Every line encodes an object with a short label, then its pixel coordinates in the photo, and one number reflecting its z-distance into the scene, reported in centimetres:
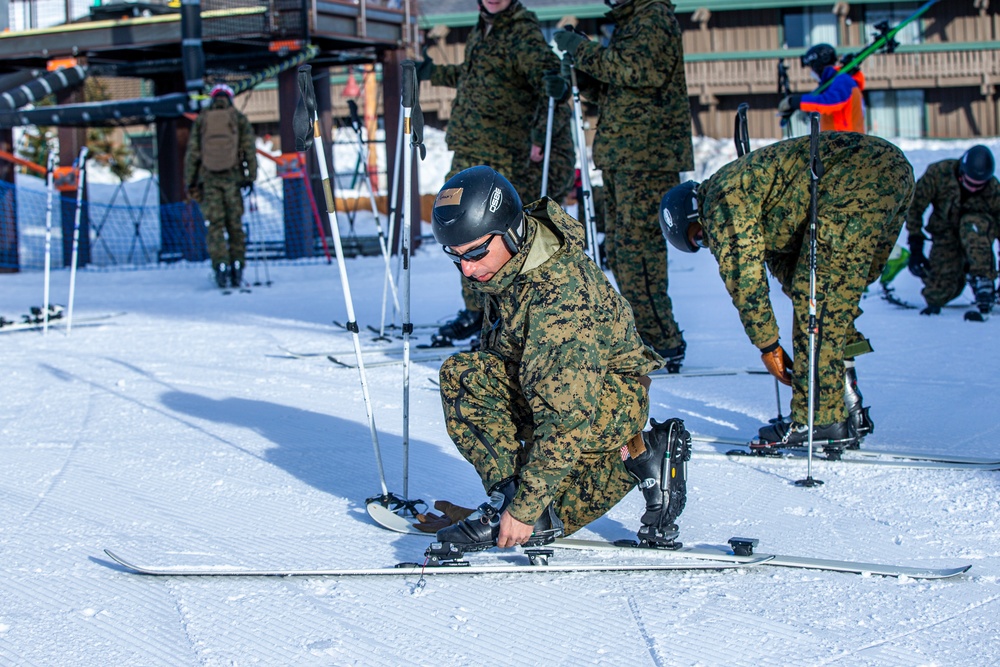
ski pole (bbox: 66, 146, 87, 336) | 814
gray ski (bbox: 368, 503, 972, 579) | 297
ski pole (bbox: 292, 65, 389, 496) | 337
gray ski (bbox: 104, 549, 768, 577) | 305
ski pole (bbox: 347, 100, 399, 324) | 738
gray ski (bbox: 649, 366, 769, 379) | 597
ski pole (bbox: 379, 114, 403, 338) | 718
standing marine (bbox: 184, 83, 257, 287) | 1141
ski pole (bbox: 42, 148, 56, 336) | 814
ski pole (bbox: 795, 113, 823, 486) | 390
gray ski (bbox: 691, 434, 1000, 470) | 411
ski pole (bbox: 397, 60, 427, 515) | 358
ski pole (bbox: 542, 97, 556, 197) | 640
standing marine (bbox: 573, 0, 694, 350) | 599
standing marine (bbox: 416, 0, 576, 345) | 662
